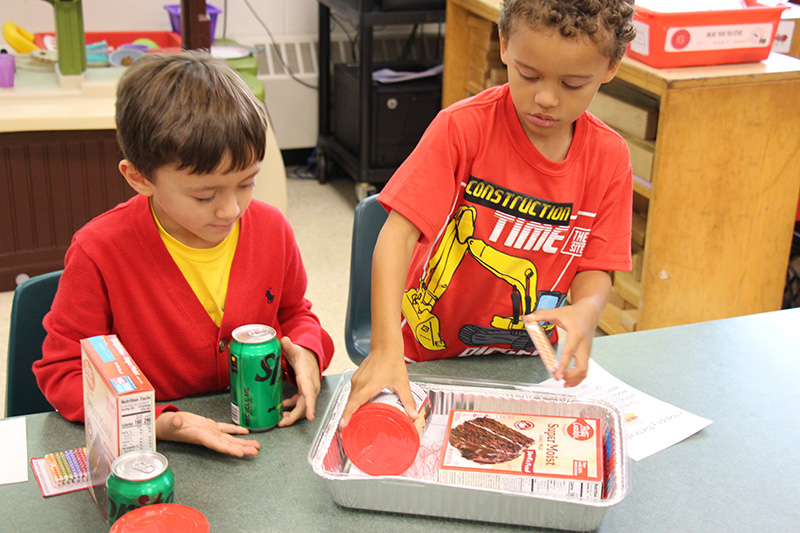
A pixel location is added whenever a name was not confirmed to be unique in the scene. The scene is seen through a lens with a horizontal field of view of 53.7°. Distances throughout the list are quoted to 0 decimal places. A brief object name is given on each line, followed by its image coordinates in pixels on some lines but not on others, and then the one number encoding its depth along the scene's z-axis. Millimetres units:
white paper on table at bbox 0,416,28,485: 914
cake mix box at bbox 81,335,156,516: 753
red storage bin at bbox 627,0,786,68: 1988
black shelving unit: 2984
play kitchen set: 2295
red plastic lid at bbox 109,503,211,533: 726
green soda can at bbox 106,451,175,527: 747
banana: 2770
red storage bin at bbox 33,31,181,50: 3012
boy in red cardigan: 954
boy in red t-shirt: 973
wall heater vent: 3568
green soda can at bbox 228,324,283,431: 917
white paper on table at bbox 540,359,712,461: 1029
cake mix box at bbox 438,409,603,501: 842
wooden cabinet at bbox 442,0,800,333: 2018
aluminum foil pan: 838
